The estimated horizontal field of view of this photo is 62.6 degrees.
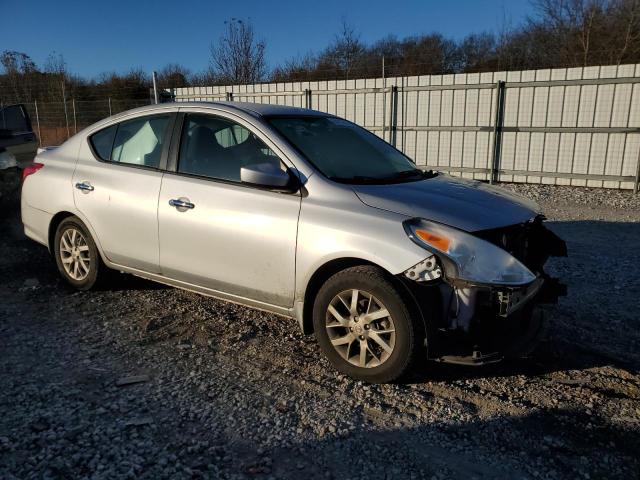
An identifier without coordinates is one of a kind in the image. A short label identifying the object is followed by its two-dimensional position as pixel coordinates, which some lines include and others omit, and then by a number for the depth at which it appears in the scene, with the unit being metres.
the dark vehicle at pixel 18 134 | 9.44
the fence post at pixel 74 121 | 19.63
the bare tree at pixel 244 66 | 21.97
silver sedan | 3.00
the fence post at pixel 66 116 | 19.77
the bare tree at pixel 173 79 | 22.03
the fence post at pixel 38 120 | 21.79
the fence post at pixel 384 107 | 13.18
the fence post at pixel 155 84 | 15.48
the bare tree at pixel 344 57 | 17.78
